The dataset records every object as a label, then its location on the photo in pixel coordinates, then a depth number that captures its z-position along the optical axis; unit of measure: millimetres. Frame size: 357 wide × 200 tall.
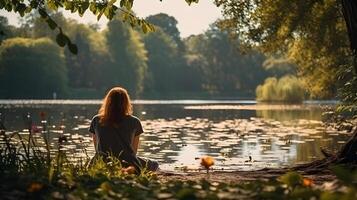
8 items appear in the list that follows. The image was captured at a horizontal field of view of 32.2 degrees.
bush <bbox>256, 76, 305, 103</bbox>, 56438
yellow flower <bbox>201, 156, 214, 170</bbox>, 4898
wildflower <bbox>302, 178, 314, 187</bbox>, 4085
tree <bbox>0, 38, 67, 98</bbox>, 77625
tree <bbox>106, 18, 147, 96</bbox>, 92125
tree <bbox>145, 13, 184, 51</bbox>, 135625
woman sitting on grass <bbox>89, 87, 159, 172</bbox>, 7870
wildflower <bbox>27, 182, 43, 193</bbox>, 4215
